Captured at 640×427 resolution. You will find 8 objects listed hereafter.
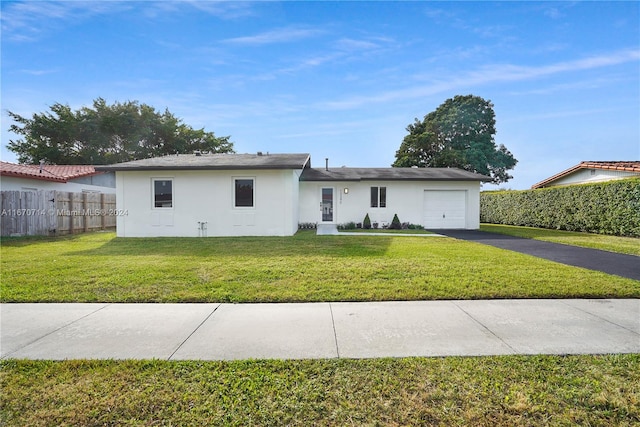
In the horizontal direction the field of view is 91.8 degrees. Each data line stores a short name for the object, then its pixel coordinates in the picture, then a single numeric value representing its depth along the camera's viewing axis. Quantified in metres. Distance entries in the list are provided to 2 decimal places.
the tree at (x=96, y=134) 29.36
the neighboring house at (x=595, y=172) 15.41
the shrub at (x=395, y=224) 16.27
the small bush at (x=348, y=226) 16.40
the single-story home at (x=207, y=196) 12.41
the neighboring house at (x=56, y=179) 14.31
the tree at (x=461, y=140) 31.36
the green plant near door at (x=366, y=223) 16.33
